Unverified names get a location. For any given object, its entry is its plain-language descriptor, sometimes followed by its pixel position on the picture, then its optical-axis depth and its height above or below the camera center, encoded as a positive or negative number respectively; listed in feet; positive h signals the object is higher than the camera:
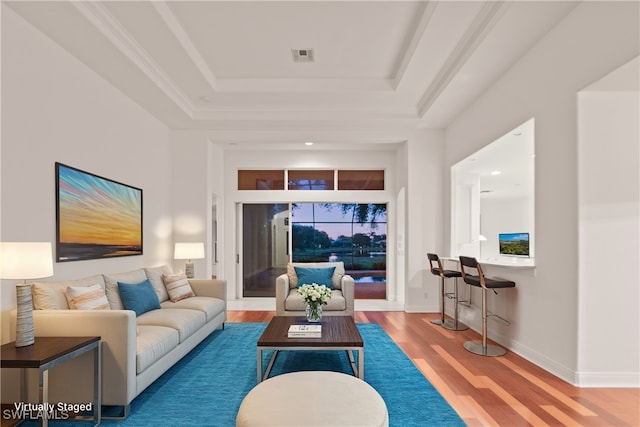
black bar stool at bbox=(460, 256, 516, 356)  12.97 -2.81
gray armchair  16.03 -3.59
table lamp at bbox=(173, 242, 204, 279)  18.03 -1.70
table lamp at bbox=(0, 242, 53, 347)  7.80 -1.14
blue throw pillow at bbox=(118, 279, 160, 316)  12.09 -2.65
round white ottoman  5.74 -3.08
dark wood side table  7.03 -2.73
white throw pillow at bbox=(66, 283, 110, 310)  9.79 -2.17
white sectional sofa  8.50 -3.22
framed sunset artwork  11.37 -0.02
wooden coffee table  10.03 -3.41
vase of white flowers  12.14 -2.64
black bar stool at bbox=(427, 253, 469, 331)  16.66 -3.67
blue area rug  8.44 -4.58
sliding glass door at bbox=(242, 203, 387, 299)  24.90 -1.60
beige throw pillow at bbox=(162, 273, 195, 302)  14.93 -2.84
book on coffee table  10.57 -3.29
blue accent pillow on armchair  17.38 -2.73
